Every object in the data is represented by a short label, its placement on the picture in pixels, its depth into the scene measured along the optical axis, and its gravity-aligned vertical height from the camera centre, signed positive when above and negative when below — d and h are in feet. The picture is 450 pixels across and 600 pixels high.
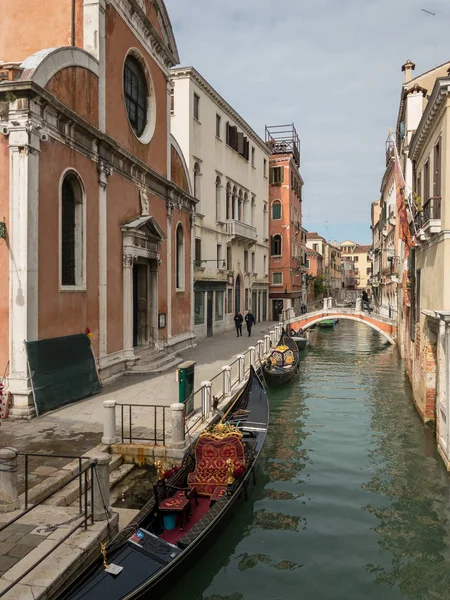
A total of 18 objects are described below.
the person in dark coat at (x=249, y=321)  81.30 -4.38
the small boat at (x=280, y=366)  55.06 -8.14
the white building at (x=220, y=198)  73.97 +16.67
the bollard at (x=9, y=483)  18.19 -6.72
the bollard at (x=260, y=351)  57.57 -6.76
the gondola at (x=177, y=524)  15.44 -8.54
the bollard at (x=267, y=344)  64.04 -6.49
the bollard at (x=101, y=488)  18.21 -6.87
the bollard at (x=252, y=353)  49.04 -5.84
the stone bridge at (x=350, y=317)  89.04 -4.68
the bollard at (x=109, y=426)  26.35 -6.82
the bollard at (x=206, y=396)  33.27 -6.69
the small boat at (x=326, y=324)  131.85 -8.03
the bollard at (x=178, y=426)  26.53 -6.87
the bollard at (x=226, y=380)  39.19 -6.70
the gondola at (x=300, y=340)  86.00 -7.86
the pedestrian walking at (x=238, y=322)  80.07 -4.45
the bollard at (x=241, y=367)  44.32 -6.49
